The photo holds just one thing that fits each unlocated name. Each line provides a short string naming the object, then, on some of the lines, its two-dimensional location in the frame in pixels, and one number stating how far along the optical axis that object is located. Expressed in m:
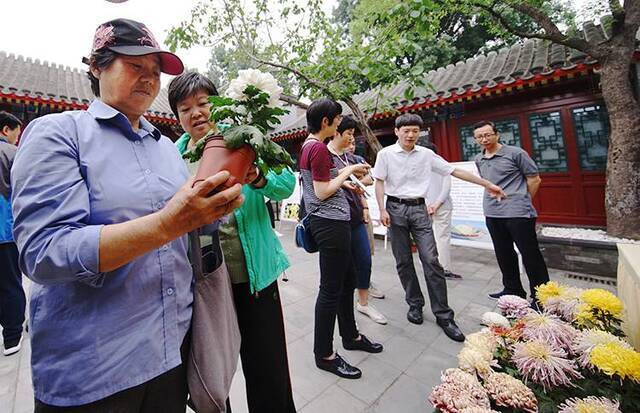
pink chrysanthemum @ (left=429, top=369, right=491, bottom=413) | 0.91
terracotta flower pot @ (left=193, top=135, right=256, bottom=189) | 0.69
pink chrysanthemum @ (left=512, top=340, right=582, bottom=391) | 0.97
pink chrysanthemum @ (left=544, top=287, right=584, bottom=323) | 1.26
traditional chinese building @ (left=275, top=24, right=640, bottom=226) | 5.18
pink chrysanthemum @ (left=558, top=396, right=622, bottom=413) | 0.81
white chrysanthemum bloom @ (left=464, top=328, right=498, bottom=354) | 1.14
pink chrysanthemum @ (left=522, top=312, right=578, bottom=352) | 1.08
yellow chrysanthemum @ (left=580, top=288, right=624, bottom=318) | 1.22
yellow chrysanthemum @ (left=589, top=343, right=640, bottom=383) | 0.88
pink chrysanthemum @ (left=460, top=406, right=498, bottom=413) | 0.85
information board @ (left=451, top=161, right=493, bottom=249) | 4.68
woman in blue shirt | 0.65
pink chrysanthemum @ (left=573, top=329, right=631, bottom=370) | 1.00
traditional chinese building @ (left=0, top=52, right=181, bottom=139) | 5.26
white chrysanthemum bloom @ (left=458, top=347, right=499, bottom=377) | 1.06
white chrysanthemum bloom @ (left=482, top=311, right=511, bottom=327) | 1.29
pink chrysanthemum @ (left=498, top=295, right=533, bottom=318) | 1.35
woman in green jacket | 1.32
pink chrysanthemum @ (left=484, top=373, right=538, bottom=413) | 0.91
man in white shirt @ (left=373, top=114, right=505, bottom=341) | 2.68
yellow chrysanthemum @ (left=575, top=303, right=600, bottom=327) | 1.21
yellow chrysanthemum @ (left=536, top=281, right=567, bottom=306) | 1.38
